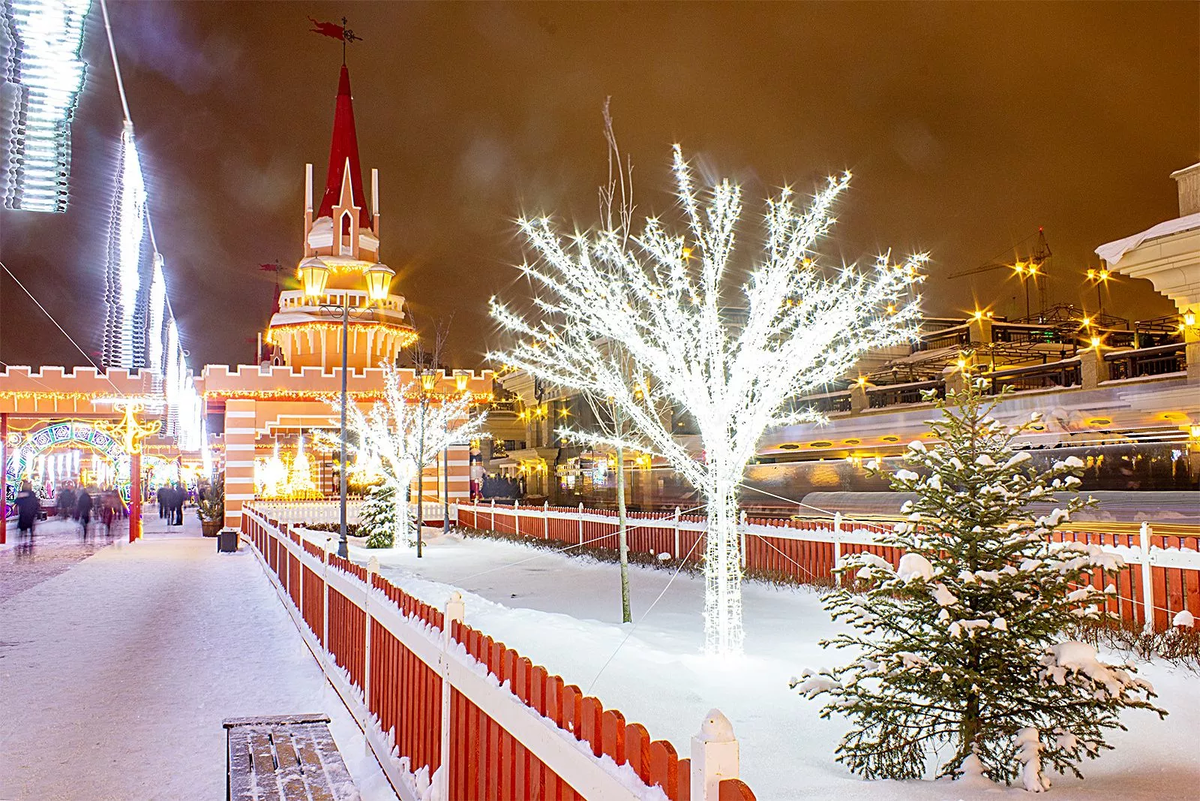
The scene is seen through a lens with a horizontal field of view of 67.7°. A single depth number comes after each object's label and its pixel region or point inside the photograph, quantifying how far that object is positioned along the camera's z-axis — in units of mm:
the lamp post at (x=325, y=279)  40219
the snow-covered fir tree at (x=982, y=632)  4973
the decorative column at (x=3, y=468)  28083
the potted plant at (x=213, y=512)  34219
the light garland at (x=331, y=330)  39500
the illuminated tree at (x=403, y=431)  25031
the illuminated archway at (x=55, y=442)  31656
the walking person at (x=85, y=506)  37062
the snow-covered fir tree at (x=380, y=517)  25875
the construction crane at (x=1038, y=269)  42881
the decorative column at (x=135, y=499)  30925
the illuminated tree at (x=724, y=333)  9094
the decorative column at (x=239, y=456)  31750
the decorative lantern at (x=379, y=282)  41094
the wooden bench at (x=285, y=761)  5273
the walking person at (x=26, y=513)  33562
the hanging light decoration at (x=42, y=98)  6285
